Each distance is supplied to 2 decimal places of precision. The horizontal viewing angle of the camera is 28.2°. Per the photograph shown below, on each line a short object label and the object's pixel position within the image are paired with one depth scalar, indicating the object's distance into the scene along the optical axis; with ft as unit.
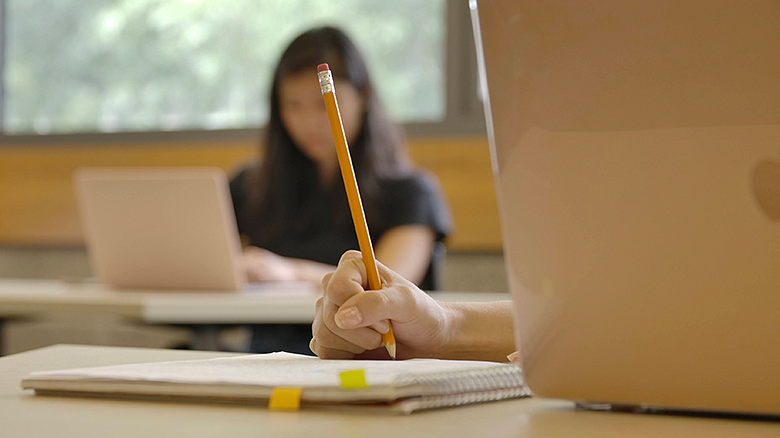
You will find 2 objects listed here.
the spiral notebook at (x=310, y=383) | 2.57
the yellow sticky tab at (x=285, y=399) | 2.58
